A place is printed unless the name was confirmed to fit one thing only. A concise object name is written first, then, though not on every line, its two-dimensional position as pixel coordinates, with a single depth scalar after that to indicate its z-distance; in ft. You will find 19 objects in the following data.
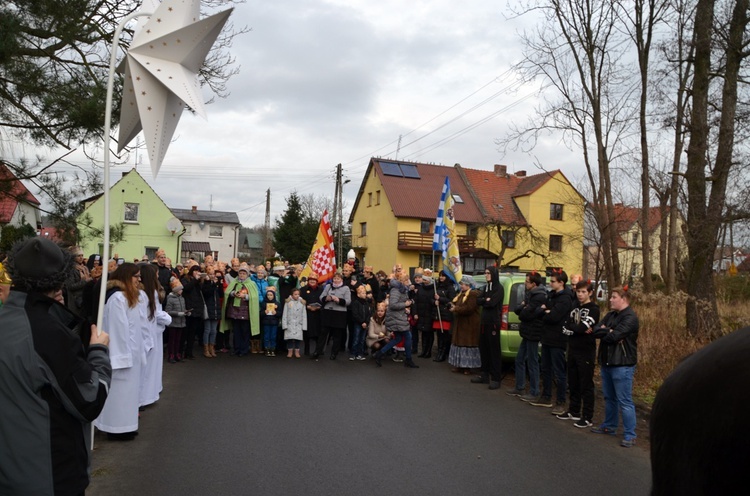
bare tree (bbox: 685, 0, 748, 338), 40.19
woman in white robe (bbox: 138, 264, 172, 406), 24.21
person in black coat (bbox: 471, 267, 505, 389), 35.94
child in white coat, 44.57
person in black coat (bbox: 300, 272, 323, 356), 45.68
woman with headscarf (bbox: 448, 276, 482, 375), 39.63
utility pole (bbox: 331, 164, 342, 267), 126.52
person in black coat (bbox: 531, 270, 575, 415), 29.78
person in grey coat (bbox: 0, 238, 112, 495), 9.49
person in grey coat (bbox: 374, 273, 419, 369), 42.19
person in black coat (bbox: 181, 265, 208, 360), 41.65
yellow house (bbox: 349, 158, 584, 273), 155.74
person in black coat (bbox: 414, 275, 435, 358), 47.19
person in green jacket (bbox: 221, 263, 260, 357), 43.65
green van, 37.91
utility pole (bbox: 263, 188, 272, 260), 189.19
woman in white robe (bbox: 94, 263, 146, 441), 21.89
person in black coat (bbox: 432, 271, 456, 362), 45.85
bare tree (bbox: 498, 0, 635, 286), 54.29
